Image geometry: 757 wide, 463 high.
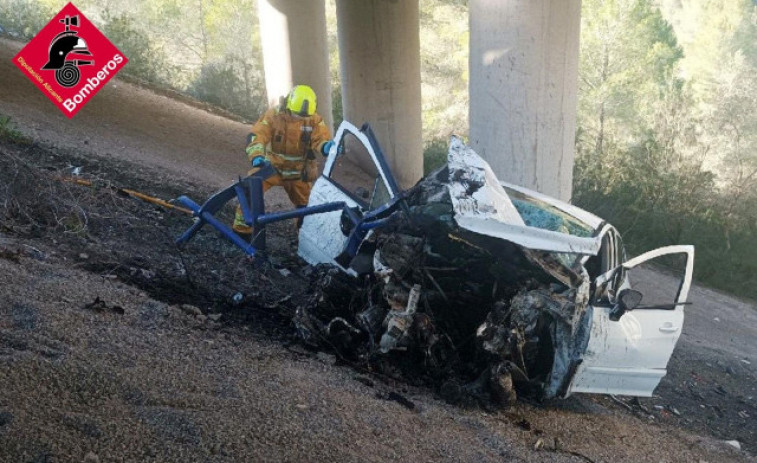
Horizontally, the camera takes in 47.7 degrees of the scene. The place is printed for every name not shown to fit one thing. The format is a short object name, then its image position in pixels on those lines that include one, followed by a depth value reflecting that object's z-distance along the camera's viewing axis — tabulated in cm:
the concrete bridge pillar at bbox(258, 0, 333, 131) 1950
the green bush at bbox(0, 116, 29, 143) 1255
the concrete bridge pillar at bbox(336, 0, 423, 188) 1892
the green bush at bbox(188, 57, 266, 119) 2402
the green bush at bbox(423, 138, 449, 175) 2198
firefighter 966
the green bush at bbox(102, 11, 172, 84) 2334
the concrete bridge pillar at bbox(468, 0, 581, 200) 1099
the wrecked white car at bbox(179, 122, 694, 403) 627
